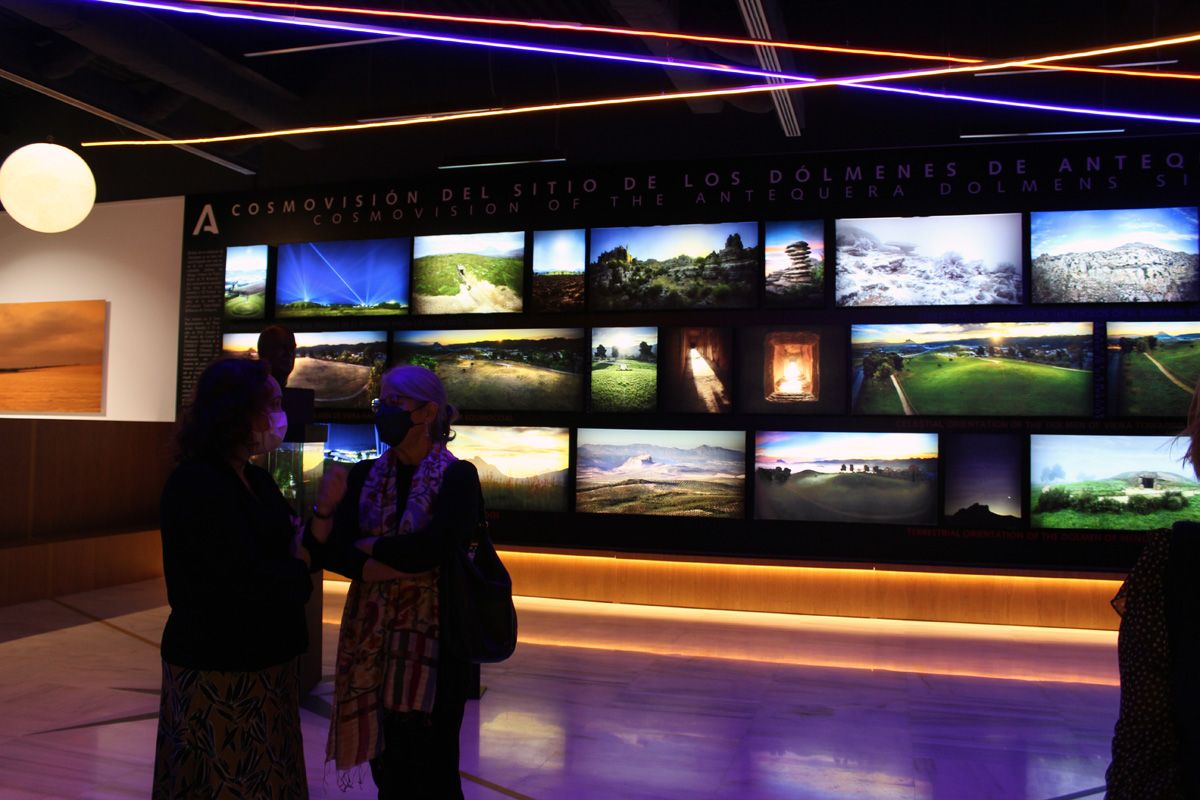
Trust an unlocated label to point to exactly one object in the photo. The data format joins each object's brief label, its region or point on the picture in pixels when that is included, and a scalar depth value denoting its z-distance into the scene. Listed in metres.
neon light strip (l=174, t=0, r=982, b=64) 3.87
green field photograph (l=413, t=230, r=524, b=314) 7.76
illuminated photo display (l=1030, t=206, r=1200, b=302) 6.46
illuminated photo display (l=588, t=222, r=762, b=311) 7.25
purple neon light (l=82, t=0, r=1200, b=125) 4.19
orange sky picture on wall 9.03
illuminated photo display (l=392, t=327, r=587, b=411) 7.59
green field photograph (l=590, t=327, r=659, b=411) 7.38
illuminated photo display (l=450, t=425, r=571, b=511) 7.61
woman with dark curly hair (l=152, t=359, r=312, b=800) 2.04
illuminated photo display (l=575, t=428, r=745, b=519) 7.24
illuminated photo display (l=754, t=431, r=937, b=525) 6.86
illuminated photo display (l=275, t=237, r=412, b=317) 8.09
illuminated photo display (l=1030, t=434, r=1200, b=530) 6.45
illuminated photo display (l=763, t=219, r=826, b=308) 7.09
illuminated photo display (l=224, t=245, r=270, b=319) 8.48
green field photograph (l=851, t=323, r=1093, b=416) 6.62
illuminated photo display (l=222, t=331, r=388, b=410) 8.09
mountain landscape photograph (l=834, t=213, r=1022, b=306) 6.76
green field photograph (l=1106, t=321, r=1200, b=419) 6.45
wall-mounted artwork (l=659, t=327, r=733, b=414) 7.23
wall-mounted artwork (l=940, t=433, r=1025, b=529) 6.71
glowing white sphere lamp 5.73
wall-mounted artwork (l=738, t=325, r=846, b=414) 7.03
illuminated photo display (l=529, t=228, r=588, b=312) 7.57
